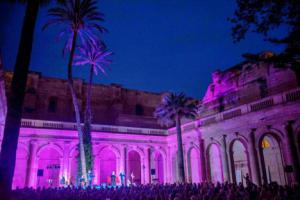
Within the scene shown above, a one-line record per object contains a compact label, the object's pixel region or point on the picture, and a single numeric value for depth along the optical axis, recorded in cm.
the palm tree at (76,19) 2691
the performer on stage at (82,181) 2546
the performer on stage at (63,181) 2841
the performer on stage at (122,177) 3150
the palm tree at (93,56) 3181
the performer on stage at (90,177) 2663
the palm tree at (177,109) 3078
